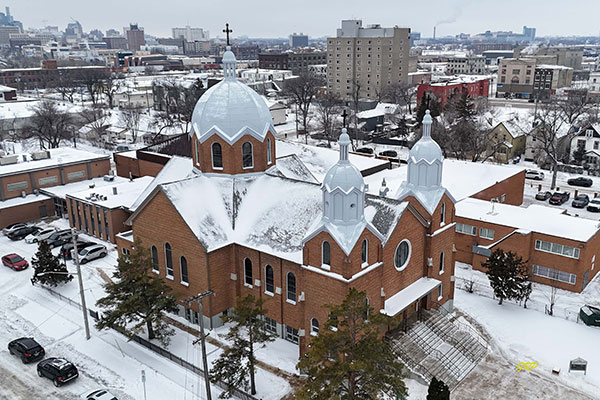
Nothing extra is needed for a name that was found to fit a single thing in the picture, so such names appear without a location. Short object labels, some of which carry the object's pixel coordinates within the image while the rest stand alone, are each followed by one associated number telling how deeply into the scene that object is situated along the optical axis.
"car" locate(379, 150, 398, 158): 77.00
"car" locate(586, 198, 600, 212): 53.47
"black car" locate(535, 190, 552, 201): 58.12
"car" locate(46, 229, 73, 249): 45.94
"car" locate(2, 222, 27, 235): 48.50
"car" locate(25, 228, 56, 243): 46.96
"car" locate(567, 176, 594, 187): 63.22
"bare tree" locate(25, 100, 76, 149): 78.25
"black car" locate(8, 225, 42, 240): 47.69
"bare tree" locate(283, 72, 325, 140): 104.06
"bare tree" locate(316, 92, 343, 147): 89.09
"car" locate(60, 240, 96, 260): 43.09
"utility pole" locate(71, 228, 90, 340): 29.97
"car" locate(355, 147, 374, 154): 79.31
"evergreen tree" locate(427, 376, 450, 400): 22.40
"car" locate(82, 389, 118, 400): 24.91
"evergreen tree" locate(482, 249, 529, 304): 33.62
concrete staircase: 27.48
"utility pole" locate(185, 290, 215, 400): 21.74
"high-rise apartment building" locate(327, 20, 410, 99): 135.00
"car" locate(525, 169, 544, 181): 66.31
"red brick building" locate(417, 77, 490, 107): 113.57
